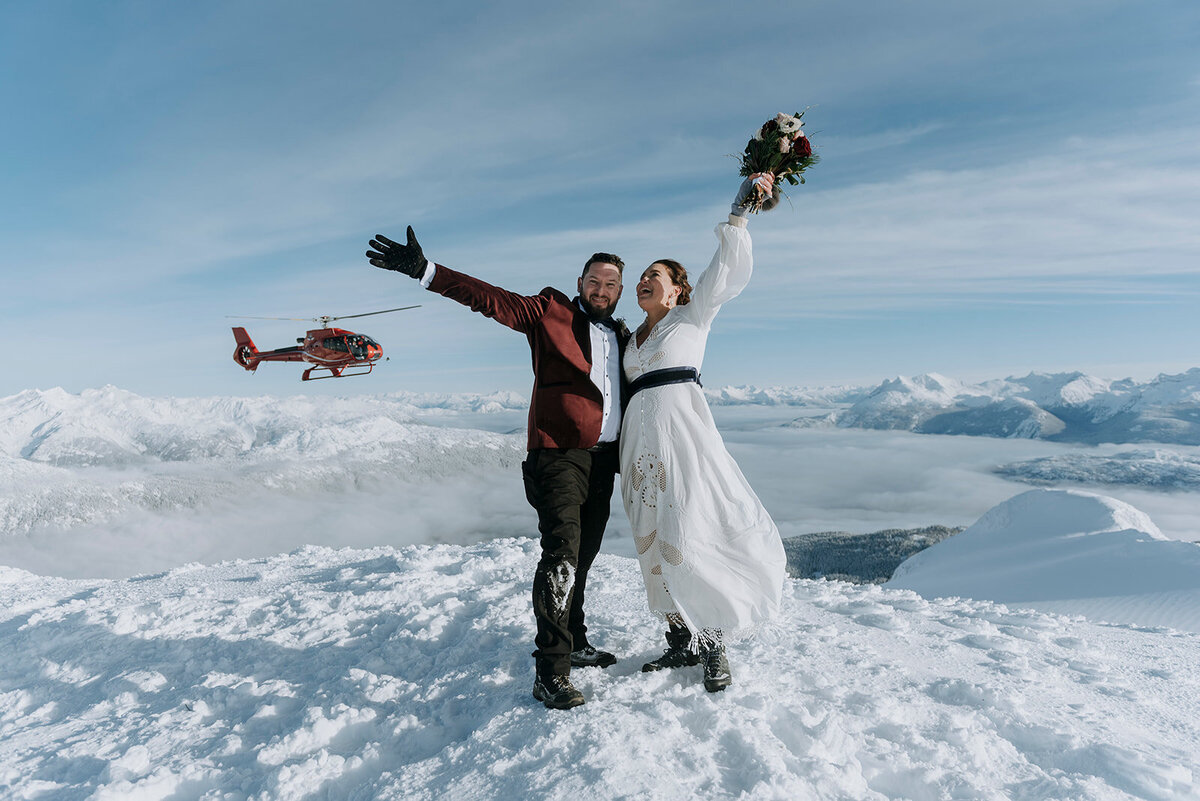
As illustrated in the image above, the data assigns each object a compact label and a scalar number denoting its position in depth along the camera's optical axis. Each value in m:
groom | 3.16
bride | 3.11
